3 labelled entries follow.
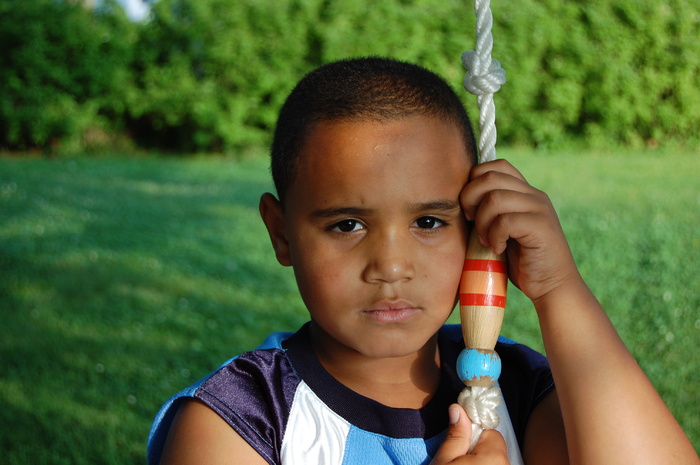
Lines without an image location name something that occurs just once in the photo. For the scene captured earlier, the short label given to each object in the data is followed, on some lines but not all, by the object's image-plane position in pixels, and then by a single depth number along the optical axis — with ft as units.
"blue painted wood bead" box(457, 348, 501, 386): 2.42
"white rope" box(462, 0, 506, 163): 2.48
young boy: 2.38
